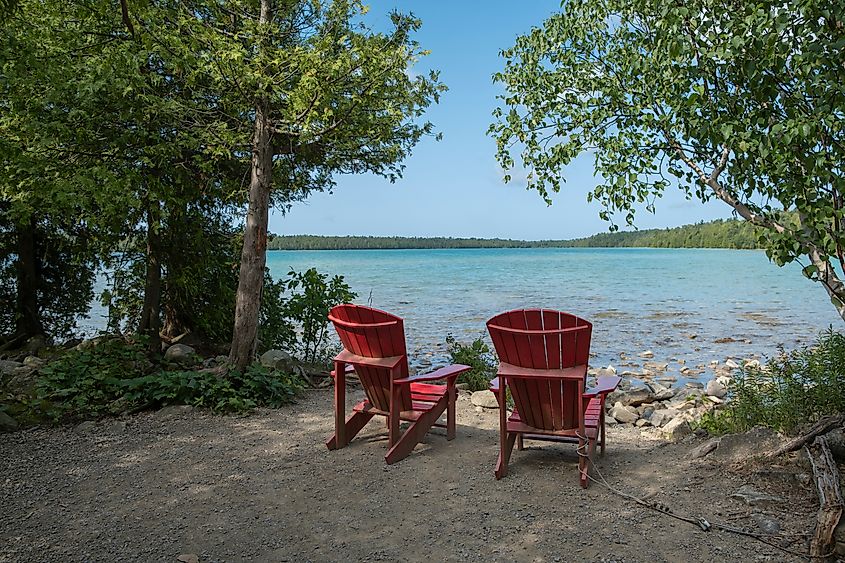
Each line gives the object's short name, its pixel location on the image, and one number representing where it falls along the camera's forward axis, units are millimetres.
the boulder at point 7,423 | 5539
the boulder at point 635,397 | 7816
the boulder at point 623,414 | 6758
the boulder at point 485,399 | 6680
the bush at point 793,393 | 4449
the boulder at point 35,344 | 9000
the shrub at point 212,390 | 6318
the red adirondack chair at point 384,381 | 4723
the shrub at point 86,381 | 6090
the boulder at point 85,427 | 5590
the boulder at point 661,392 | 8159
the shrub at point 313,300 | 9039
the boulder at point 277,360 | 8008
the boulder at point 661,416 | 6637
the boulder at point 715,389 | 8461
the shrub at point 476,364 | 7812
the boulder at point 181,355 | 8242
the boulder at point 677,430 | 5328
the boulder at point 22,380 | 6684
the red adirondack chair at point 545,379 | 4152
